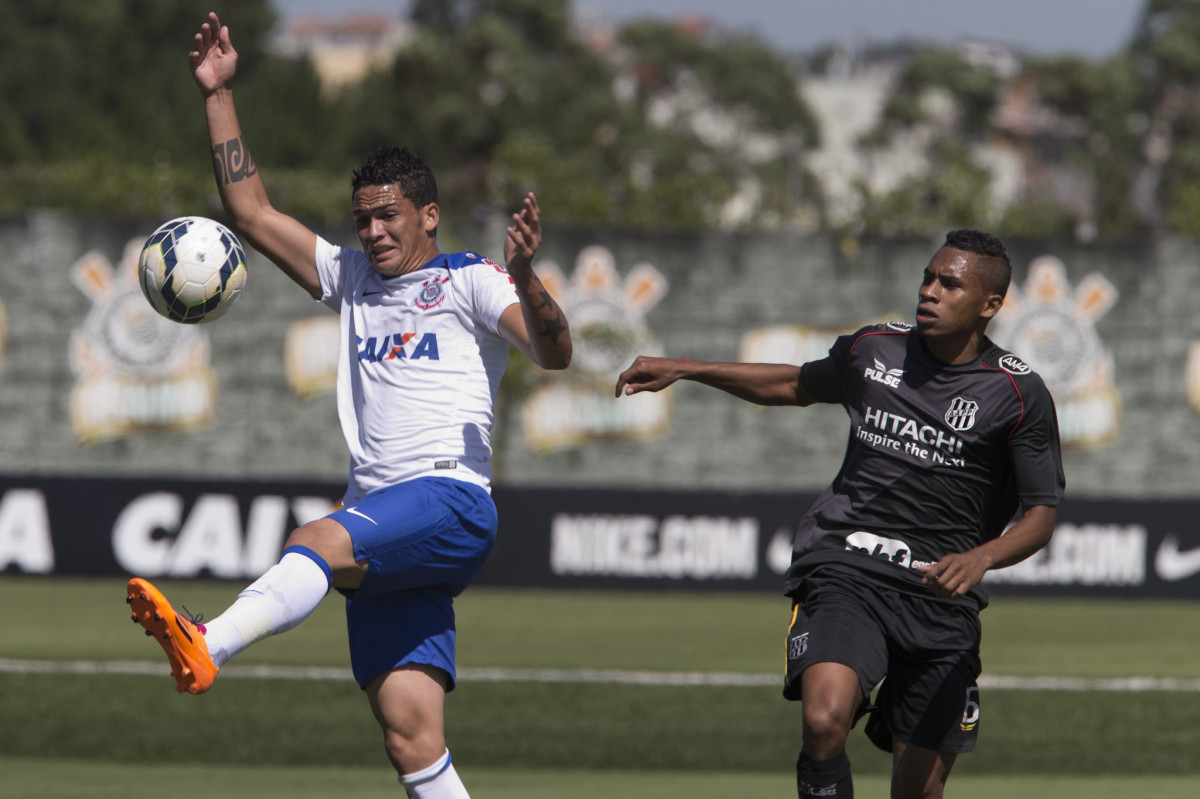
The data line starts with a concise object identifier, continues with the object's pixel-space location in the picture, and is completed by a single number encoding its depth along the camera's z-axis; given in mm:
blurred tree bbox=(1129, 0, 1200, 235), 127250
